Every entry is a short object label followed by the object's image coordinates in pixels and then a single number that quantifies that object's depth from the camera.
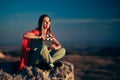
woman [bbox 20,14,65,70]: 3.92
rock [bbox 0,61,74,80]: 4.06
